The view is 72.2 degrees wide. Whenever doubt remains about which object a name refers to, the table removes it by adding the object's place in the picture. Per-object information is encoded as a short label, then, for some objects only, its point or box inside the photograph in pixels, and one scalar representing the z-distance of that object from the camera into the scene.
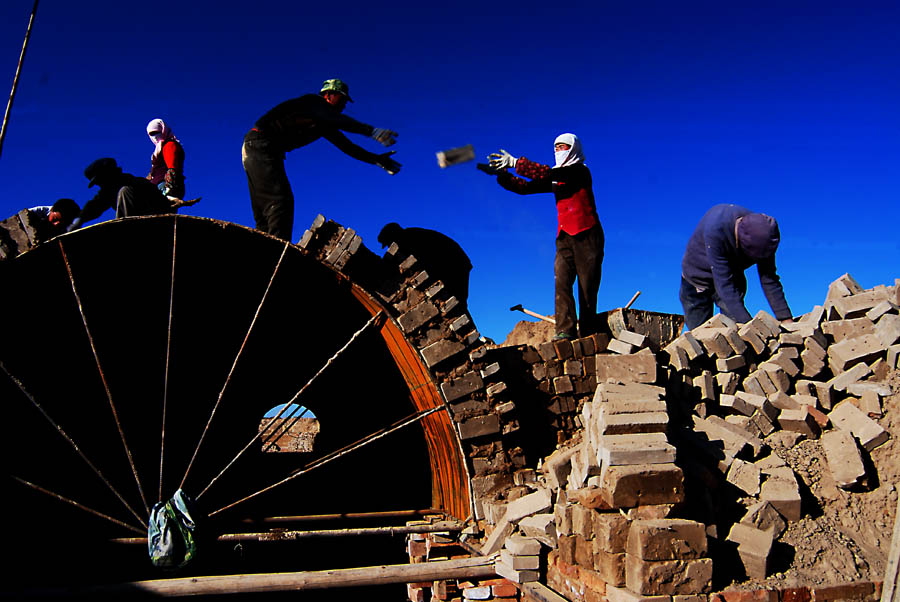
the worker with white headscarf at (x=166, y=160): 7.11
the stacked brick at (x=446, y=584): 5.23
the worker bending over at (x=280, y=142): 6.44
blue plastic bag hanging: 5.42
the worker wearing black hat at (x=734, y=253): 7.32
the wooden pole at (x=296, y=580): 4.73
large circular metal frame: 6.09
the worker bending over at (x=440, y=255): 8.28
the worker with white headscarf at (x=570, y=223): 6.90
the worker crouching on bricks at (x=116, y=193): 6.13
